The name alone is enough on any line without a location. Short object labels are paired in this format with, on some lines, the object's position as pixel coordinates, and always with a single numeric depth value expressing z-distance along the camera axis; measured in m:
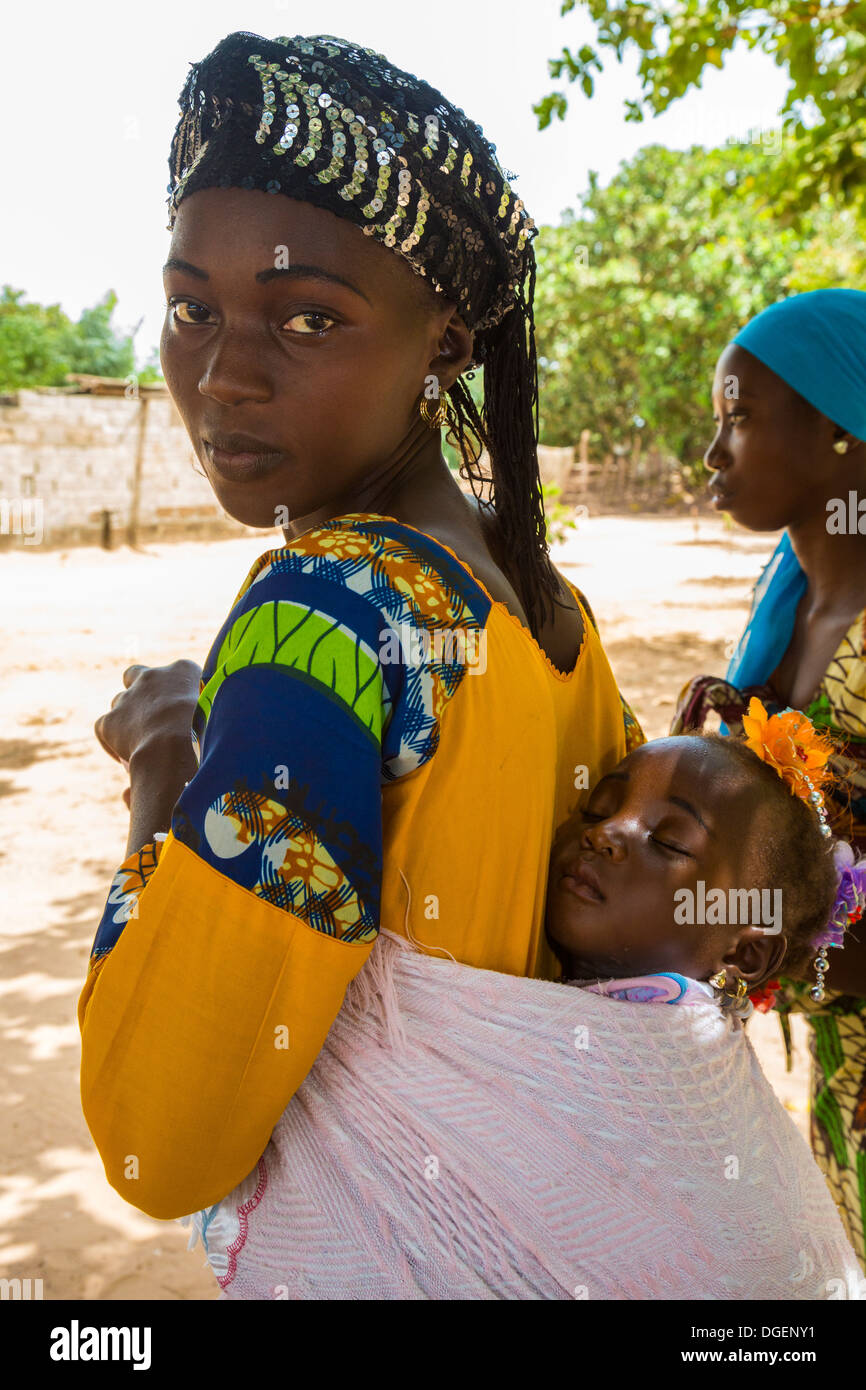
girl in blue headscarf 2.32
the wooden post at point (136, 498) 15.38
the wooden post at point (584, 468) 24.62
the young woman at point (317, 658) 0.93
